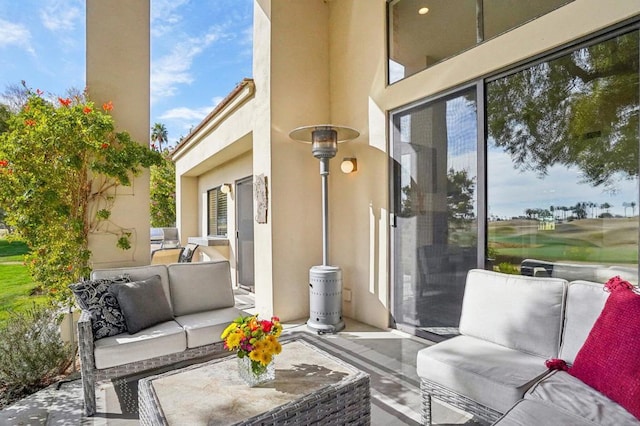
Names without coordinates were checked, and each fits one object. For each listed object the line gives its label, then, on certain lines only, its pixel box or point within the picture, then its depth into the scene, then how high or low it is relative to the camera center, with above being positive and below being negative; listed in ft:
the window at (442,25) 10.18 +6.37
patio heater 13.99 -2.59
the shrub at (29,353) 9.21 -3.59
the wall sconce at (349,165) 15.12 +2.35
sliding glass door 11.35 +0.27
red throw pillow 5.34 -2.27
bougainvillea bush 10.04 +1.45
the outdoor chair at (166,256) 21.91 -2.31
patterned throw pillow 9.05 -2.30
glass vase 6.46 -2.88
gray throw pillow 9.39 -2.32
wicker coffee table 5.54 -3.09
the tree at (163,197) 43.47 +2.90
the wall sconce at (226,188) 24.72 +2.25
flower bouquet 6.33 -2.39
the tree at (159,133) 83.53 +21.48
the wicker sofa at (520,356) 5.43 -2.94
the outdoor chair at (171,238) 29.50 -1.56
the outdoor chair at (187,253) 20.33 -2.02
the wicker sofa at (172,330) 8.36 -3.02
